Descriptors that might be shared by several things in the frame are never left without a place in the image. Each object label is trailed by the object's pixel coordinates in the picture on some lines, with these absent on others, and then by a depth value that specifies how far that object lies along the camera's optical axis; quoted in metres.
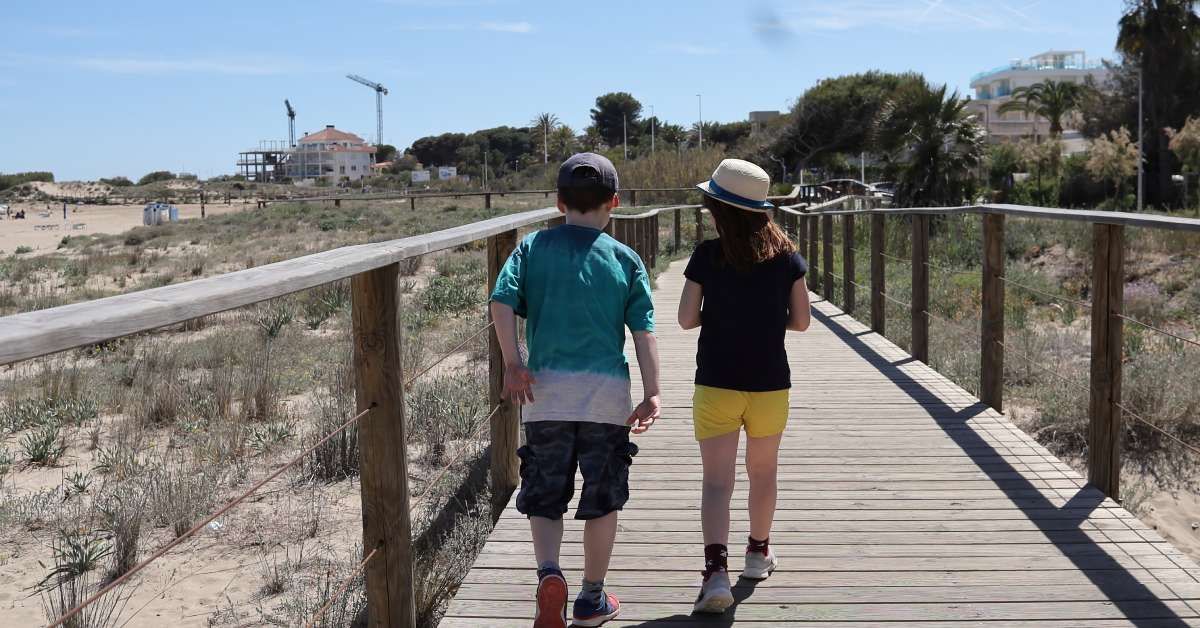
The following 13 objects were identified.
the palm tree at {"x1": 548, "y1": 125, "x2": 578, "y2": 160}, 94.96
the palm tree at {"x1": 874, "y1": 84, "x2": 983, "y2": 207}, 27.20
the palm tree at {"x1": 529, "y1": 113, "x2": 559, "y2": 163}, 98.36
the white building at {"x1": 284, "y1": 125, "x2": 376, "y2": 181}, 145.50
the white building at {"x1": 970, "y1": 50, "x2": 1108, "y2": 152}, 110.31
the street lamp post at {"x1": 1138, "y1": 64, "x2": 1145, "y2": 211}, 41.00
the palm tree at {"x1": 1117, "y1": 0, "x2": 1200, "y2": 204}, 46.41
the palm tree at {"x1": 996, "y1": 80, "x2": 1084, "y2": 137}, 72.22
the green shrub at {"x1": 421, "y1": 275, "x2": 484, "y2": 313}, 13.13
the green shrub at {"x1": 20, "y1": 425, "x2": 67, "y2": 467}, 6.71
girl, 3.31
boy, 3.03
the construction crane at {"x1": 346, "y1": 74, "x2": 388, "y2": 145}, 163.00
